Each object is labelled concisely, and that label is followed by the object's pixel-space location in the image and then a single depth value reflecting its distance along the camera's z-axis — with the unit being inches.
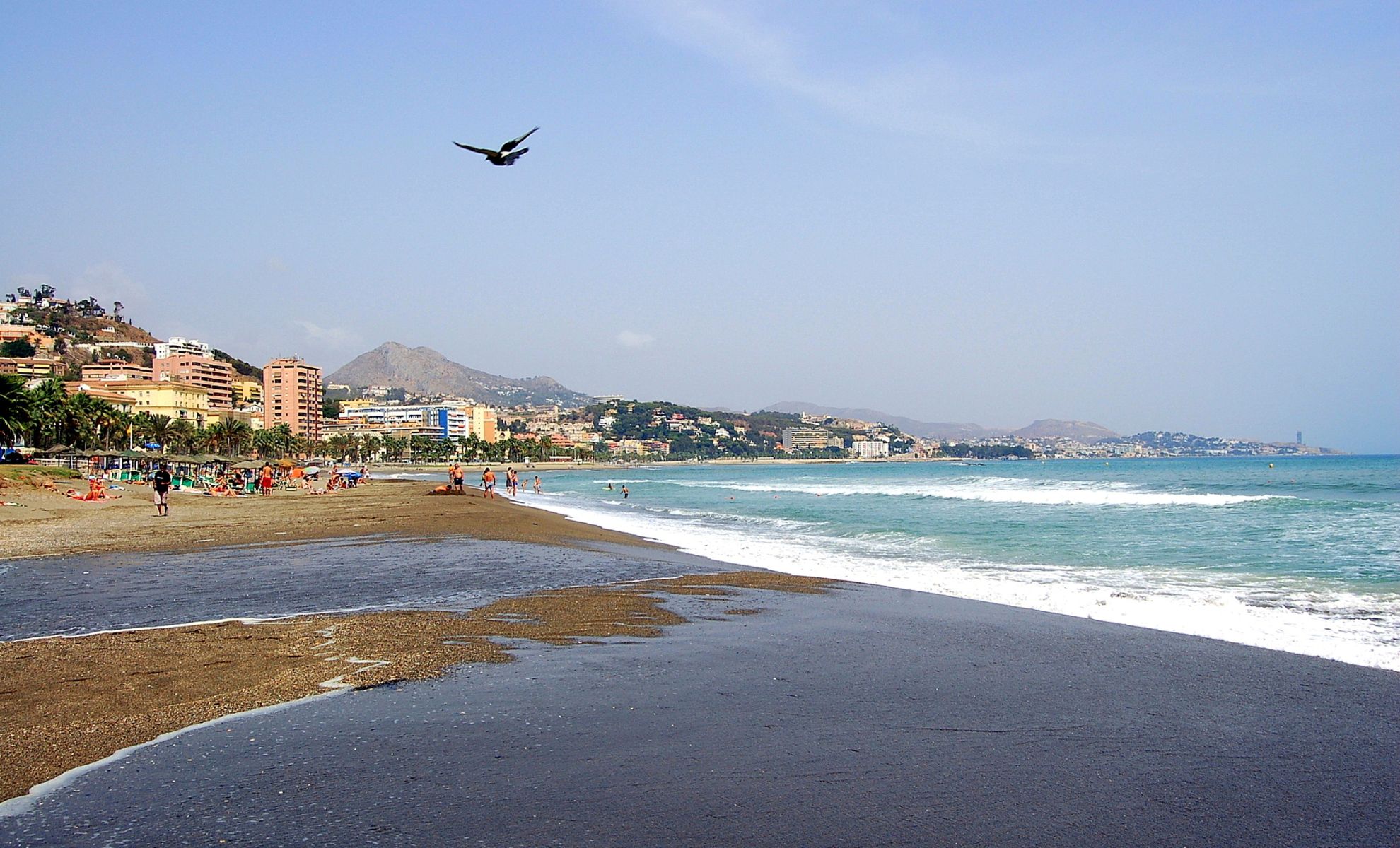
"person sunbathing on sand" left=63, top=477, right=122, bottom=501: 1328.7
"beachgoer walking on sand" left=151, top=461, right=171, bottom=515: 1050.7
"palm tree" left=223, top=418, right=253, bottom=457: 3978.8
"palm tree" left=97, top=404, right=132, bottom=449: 3043.8
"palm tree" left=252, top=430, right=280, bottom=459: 4498.0
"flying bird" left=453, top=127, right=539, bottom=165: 400.2
